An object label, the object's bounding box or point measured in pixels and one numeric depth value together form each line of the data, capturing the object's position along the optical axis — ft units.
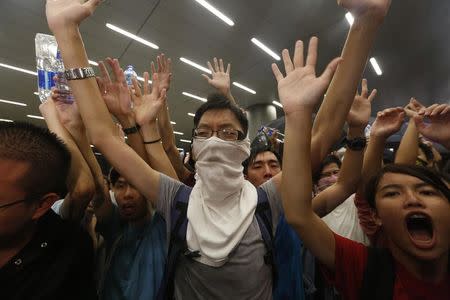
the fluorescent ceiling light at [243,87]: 23.84
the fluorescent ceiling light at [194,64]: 19.54
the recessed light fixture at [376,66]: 20.17
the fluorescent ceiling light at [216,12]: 13.92
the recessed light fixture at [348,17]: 15.08
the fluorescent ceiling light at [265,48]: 17.71
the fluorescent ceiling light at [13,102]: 26.09
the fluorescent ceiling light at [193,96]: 25.84
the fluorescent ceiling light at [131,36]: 15.60
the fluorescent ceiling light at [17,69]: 19.51
